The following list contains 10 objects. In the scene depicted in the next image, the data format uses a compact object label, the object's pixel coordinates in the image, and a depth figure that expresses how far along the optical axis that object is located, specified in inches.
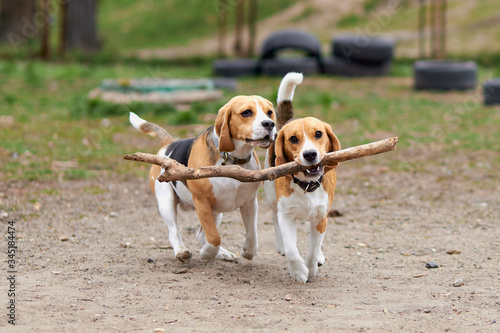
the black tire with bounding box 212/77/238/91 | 528.7
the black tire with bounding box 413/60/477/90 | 548.1
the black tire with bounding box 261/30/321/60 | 641.0
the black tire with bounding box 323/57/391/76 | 639.8
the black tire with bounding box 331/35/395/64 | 626.5
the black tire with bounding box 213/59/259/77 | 625.9
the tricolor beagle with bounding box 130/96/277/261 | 177.8
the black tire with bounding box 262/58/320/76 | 621.0
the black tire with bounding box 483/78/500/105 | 473.4
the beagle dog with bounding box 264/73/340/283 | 173.2
